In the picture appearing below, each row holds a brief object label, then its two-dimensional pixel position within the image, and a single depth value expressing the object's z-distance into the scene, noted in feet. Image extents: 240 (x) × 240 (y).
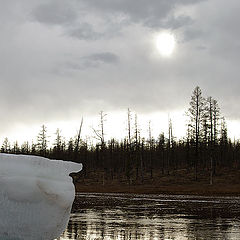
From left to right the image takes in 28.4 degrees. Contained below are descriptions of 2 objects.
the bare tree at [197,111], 216.54
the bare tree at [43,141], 284.65
